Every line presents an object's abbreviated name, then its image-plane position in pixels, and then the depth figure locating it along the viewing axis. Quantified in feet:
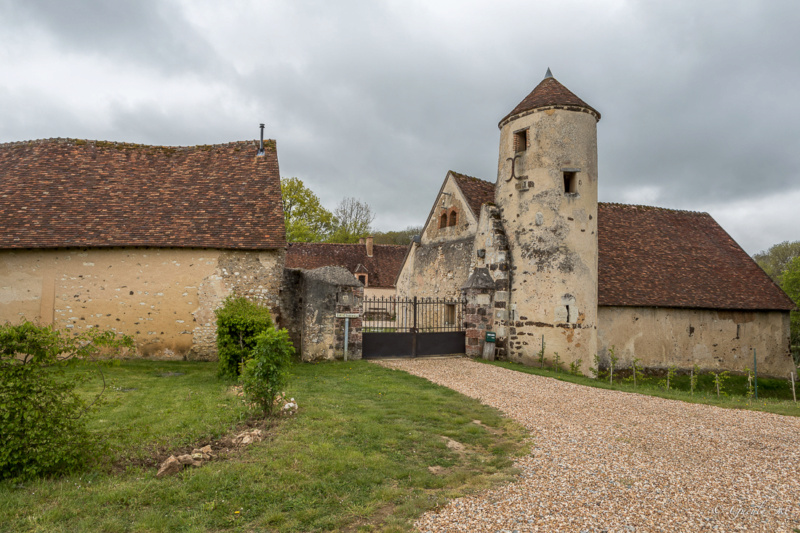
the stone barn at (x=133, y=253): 45.65
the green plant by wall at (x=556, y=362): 49.27
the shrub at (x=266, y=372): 23.50
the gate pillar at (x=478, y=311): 53.57
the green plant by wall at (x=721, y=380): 54.11
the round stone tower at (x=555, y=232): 50.55
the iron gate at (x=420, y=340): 49.52
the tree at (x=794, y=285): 97.25
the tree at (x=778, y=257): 153.79
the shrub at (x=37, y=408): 15.88
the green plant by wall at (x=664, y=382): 51.97
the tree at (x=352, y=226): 147.02
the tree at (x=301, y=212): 116.26
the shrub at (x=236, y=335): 35.53
